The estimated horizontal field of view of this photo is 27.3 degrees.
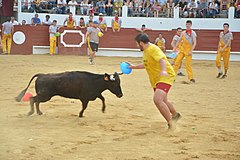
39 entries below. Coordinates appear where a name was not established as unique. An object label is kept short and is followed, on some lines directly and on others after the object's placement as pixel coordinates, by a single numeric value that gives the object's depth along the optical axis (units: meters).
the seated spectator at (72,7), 23.85
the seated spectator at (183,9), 23.75
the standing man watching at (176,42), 12.12
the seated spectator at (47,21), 21.92
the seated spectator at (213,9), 23.34
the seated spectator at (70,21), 21.49
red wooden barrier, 20.56
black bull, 7.06
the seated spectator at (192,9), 23.64
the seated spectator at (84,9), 23.80
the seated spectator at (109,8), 23.80
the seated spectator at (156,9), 23.94
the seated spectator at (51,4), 24.37
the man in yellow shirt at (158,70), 6.14
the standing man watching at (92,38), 16.33
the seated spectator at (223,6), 23.84
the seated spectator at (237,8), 23.38
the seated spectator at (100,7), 23.78
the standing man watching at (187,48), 11.92
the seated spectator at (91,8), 23.25
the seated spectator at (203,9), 23.50
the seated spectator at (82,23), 21.12
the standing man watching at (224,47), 13.18
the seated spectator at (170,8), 23.86
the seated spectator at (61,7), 23.92
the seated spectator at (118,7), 24.02
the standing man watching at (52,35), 20.48
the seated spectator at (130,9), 23.95
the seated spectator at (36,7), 23.98
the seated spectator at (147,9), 23.95
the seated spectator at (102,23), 20.83
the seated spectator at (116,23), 21.63
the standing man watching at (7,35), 20.30
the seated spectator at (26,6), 24.20
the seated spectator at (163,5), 24.22
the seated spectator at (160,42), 19.84
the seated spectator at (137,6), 24.09
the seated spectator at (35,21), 22.22
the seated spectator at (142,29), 20.73
